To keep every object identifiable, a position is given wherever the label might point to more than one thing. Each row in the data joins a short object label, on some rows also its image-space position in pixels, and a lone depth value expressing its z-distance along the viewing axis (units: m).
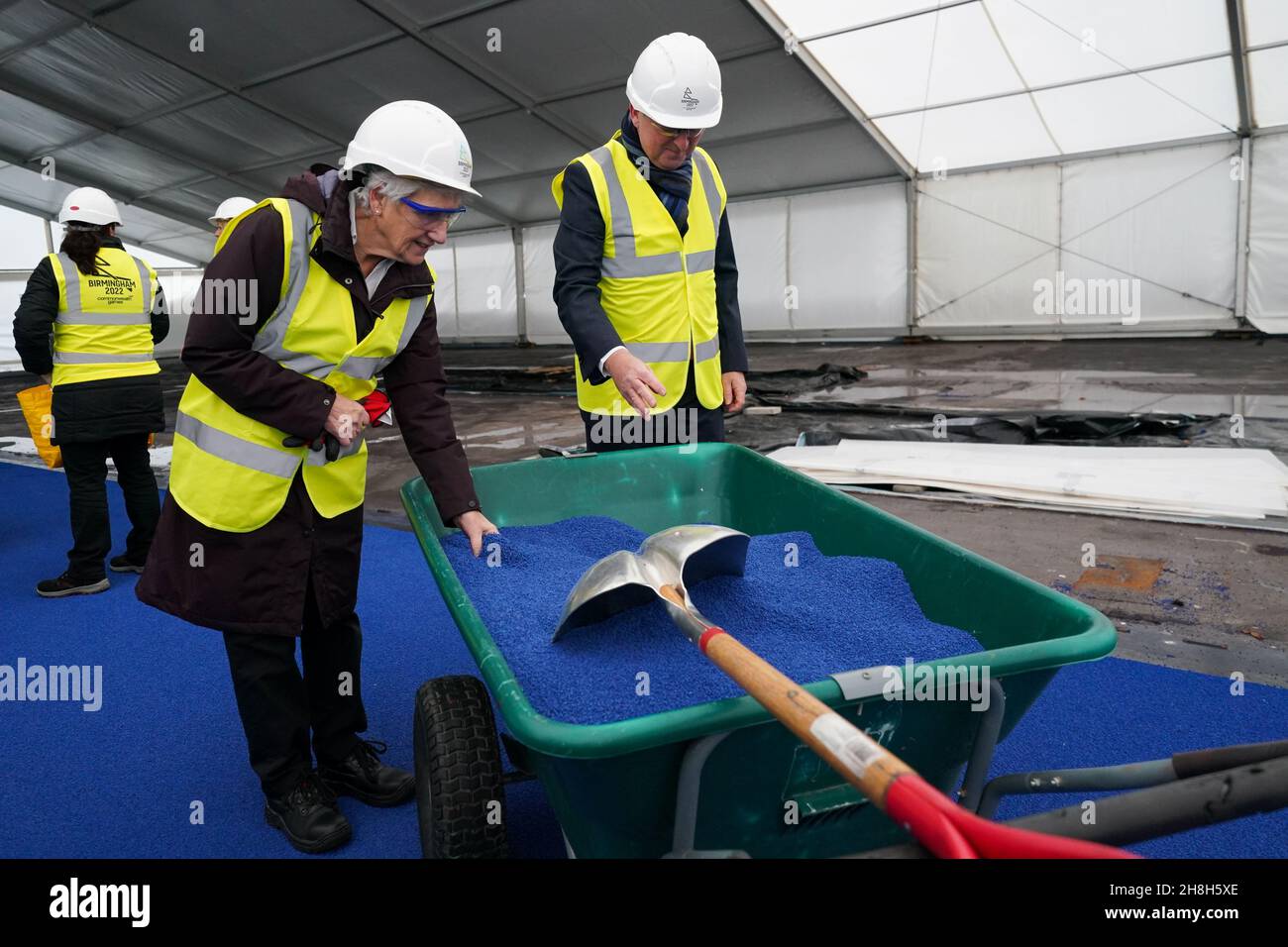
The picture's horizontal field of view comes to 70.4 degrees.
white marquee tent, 9.22
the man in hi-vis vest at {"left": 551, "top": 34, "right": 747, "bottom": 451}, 2.18
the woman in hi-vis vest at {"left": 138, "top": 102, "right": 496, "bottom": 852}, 1.55
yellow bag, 3.53
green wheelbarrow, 1.03
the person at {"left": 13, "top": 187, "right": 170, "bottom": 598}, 3.31
